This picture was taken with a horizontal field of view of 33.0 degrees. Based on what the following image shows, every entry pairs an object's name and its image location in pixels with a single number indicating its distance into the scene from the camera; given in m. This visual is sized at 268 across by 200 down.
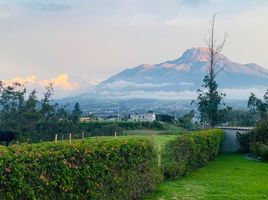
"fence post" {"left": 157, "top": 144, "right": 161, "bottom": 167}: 12.87
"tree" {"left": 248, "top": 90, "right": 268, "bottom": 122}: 39.91
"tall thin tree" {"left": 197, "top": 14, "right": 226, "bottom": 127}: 35.91
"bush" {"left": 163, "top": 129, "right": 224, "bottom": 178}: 15.22
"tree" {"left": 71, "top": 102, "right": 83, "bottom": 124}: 43.84
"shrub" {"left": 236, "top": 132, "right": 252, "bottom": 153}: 28.02
